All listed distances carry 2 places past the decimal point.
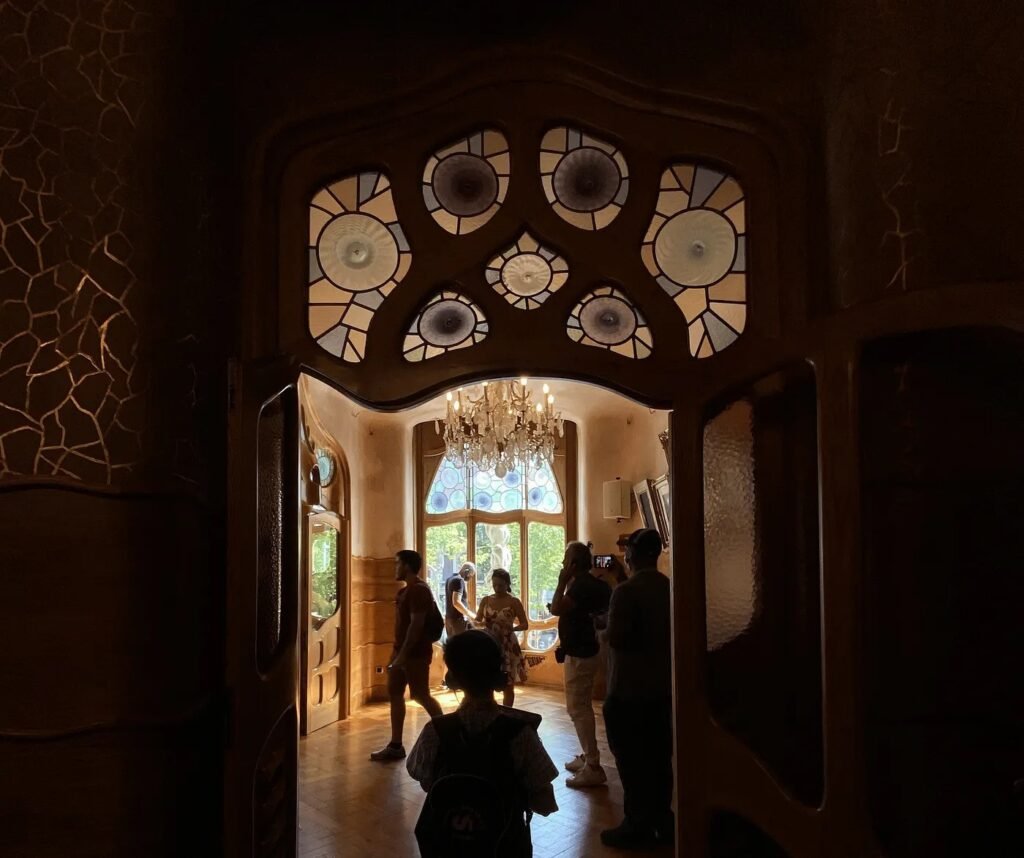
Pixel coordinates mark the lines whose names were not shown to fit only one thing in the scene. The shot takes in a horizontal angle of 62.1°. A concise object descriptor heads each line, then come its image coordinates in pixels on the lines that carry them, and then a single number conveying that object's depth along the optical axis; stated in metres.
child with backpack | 2.05
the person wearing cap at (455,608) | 6.90
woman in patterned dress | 6.51
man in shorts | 5.34
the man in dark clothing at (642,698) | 3.74
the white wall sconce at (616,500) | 8.46
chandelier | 7.63
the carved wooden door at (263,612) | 2.46
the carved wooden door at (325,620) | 6.60
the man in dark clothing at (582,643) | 4.61
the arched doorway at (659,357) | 2.21
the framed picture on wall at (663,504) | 7.20
